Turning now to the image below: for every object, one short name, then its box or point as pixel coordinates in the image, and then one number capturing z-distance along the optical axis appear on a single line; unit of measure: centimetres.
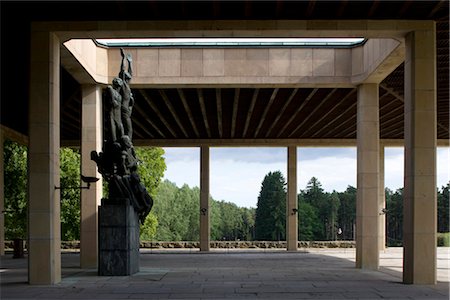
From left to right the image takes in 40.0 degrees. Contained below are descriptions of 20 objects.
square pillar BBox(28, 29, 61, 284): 1656
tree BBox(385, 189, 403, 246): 8925
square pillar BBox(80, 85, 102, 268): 2297
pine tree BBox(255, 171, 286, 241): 8769
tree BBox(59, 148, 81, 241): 4291
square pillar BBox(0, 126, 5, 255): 3136
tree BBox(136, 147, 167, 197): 4769
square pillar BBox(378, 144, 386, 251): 3697
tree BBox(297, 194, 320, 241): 8944
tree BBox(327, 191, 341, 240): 10144
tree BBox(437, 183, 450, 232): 7872
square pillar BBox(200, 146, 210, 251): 3791
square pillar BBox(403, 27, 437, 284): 1656
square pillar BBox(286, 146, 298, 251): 3834
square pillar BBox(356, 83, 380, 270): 2264
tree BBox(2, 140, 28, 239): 4425
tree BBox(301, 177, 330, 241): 10140
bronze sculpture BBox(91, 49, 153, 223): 1908
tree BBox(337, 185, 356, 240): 10313
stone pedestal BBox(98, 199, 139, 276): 1855
